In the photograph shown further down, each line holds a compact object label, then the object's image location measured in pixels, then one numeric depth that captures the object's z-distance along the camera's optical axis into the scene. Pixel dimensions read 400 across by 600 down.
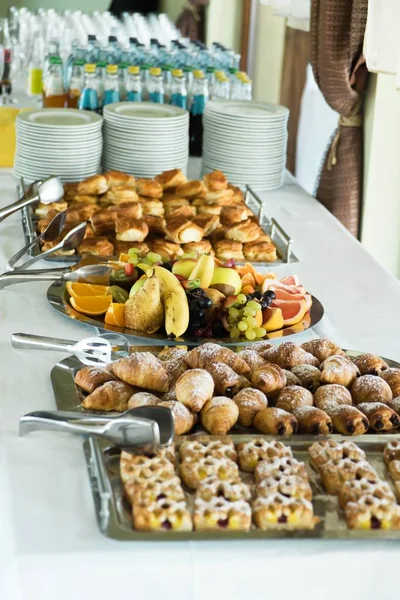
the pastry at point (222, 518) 1.45
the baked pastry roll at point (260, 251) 2.56
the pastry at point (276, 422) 1.76
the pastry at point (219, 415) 1.76
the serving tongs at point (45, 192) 2.72
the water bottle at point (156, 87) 3.41
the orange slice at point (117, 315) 2.22
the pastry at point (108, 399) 1.85
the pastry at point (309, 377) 2.00
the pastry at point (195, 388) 1.80
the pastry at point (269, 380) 1.91
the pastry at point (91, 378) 1.93
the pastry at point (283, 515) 1.47
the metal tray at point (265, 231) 2.53
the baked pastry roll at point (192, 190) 2.83
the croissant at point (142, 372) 1.88
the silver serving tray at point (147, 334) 2.17
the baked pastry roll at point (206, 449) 1.61
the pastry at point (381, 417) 1.83
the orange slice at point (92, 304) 2.26
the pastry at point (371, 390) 1.93
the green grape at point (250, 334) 2.18
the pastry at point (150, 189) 2.81
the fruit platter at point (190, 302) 2.19
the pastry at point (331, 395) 1.88
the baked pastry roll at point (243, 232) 2.60
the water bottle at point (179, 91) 3.40
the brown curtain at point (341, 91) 3.09
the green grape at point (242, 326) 2.18
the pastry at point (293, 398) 1.86
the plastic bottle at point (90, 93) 3.33
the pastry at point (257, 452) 1.63
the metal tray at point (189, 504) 1.43
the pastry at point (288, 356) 2.05
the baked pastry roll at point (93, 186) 2.79
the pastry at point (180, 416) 1.75
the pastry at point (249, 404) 1.82
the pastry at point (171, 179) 2.86
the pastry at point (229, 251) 2.57
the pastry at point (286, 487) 1.51
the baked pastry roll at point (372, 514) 1.47
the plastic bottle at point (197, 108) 3.41
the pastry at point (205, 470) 1.55
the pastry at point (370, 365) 2.05
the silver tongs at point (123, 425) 1.62
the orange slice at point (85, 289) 2.29
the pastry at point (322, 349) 2.09
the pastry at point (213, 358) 1.98
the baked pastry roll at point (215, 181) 2.84
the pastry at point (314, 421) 1.78
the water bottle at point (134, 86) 3.37
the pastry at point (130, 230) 2.57
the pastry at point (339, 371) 1.96
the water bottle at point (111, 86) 3.33
